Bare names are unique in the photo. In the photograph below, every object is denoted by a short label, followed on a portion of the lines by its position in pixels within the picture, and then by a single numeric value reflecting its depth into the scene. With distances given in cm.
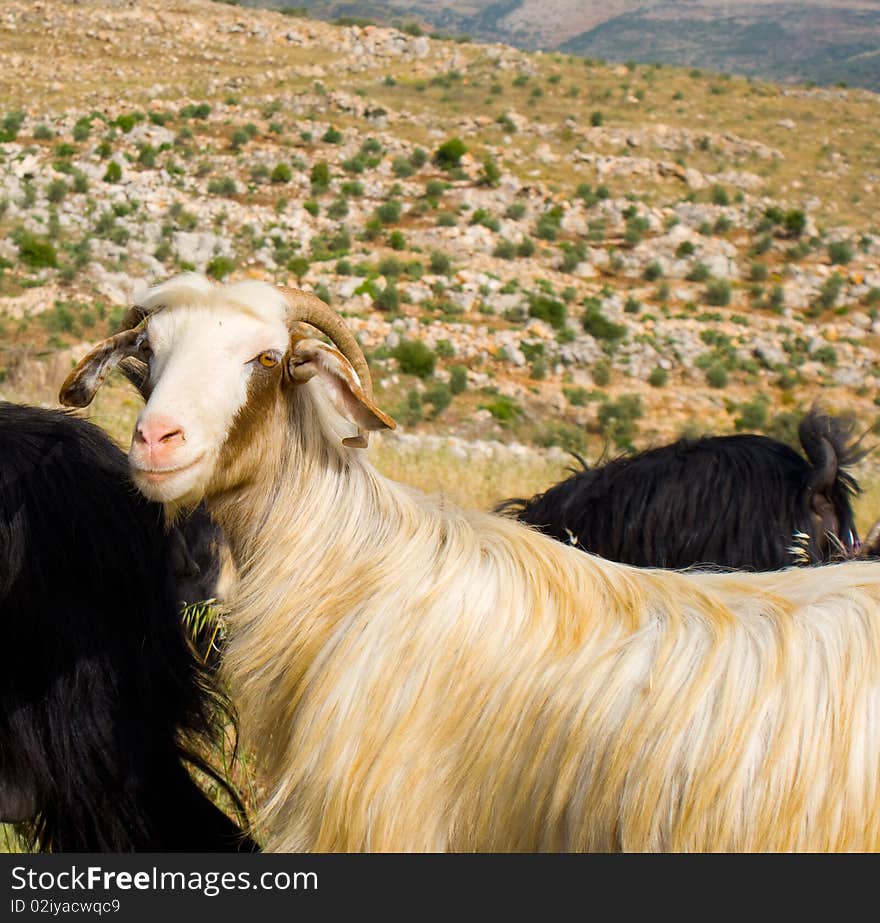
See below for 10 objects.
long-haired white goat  242
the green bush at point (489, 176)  3259
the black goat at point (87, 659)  312
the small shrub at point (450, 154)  3400
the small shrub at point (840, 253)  3047
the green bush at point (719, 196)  3384
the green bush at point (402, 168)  3266
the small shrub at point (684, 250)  2977
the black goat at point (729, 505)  495
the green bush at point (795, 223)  3192
